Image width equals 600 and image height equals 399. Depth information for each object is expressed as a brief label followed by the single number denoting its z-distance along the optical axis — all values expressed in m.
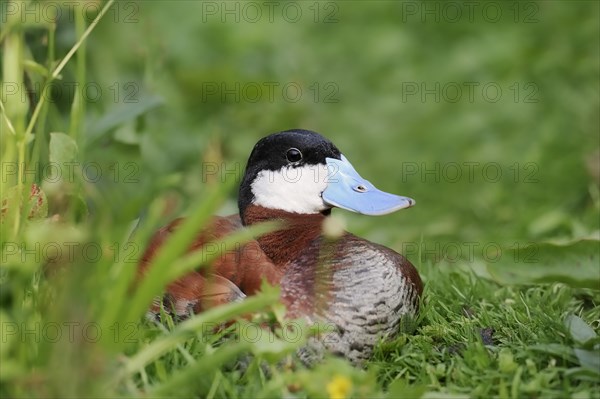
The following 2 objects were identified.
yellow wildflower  3.81
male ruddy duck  4.52
